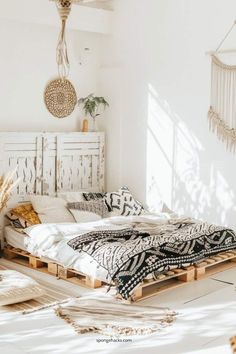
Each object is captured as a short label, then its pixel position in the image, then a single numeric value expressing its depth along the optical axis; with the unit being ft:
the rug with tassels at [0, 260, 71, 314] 13.97
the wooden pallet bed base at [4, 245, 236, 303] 15.33
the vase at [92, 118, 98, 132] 23.34
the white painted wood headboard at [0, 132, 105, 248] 20.33
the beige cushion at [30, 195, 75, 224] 19.60
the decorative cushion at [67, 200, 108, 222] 19.79
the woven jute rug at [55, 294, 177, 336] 12.63
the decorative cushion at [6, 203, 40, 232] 19.34
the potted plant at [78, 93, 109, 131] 22.61
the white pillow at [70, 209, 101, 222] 19.72
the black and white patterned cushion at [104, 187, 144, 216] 21.22
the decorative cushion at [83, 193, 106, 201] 21.33
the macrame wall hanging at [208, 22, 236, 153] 19.42
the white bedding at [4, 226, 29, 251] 18.63
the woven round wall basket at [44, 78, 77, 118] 21.66
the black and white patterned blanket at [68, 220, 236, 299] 14.58
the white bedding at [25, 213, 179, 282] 15.72
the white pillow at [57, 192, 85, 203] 20.90
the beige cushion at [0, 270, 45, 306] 14.10
